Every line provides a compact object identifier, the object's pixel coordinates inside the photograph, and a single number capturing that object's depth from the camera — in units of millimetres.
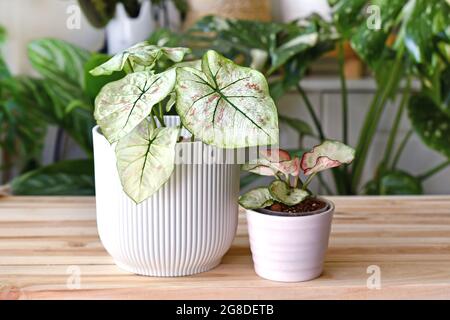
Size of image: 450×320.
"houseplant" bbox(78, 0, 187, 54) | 1606
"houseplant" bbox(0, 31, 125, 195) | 1363
